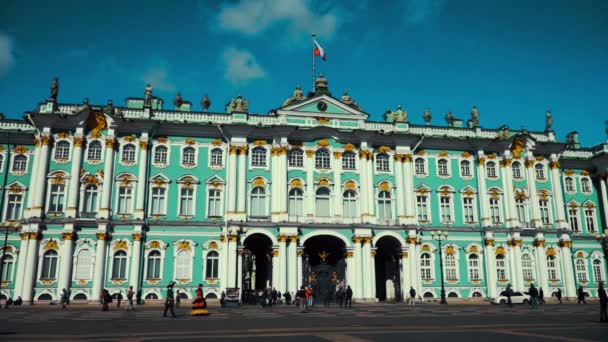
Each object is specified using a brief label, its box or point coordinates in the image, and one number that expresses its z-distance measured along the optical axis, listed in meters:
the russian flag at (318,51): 49.34
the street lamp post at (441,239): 43.06
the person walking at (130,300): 33.68
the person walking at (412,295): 38.17
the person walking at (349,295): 37.22
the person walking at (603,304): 21.17
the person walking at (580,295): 42.62
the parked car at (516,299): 44.31
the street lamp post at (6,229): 41.25
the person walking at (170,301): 26.19
